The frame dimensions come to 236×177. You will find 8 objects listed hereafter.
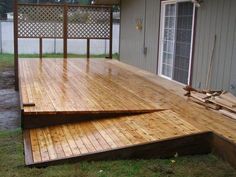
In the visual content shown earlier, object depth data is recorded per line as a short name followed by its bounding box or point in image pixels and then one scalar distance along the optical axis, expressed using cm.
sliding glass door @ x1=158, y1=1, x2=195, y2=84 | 522
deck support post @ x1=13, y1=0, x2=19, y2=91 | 626
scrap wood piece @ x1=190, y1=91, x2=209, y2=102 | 399
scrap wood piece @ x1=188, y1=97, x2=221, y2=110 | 373
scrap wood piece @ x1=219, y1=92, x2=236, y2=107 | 360
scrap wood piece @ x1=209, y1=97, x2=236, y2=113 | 349
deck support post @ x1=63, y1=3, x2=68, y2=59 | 824
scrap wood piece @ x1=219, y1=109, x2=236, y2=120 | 343
